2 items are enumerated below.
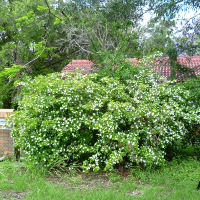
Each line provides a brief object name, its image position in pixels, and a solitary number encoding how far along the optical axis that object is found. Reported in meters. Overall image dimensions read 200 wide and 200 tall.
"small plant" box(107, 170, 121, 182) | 4.87
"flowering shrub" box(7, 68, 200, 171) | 5.08
